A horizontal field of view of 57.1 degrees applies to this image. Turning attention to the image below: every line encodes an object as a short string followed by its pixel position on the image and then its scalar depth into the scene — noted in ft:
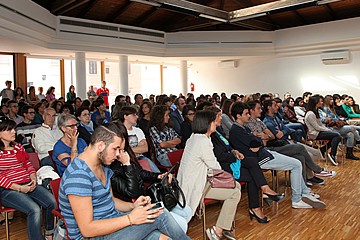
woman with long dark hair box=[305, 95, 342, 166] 19.99
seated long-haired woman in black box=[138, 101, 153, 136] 15.72
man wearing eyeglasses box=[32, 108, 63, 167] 12.96
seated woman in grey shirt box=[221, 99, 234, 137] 17.48
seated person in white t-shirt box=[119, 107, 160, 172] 12.61
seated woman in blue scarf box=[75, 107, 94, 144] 14.52
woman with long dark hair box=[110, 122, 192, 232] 8.09
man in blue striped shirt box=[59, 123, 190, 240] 5.92
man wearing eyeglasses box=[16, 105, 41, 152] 16.33
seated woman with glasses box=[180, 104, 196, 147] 15.05
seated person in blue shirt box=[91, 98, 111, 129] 20.68
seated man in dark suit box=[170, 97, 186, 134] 18.24
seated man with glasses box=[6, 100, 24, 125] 19.54
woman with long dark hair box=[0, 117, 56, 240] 9.46
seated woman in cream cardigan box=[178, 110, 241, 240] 9.86
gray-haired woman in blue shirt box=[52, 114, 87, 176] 10.52
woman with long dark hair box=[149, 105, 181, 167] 13.47
